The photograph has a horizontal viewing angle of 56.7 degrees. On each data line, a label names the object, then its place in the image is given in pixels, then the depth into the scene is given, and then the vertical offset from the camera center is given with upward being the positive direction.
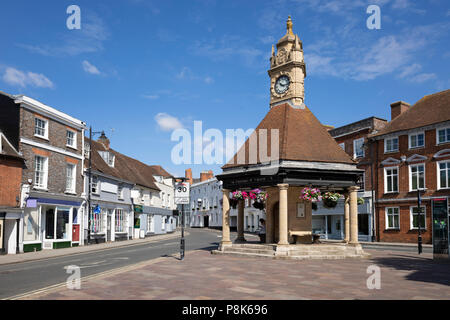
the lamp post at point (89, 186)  31.49 +0.76
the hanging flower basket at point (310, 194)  19.25 +0.07
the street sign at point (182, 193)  17.69 +0.12
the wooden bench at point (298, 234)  20.72 -1.91
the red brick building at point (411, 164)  32.22 +2.52
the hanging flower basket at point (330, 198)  20.79 -0.12
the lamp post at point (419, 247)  23.50 -2.90
